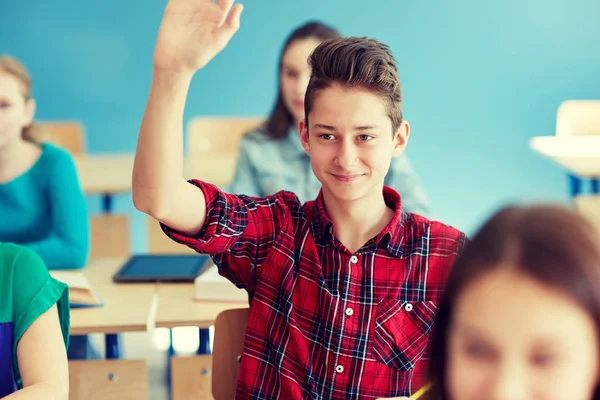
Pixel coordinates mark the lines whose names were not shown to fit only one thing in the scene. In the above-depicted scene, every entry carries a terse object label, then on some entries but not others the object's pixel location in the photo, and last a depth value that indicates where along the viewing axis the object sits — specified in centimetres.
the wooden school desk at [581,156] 345
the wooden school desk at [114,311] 200
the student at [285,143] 301
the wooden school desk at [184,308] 203
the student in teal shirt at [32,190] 248
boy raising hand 145
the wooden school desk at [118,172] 365
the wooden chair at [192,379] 192
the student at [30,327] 150
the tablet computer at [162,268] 237
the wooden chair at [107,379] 185
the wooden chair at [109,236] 290
